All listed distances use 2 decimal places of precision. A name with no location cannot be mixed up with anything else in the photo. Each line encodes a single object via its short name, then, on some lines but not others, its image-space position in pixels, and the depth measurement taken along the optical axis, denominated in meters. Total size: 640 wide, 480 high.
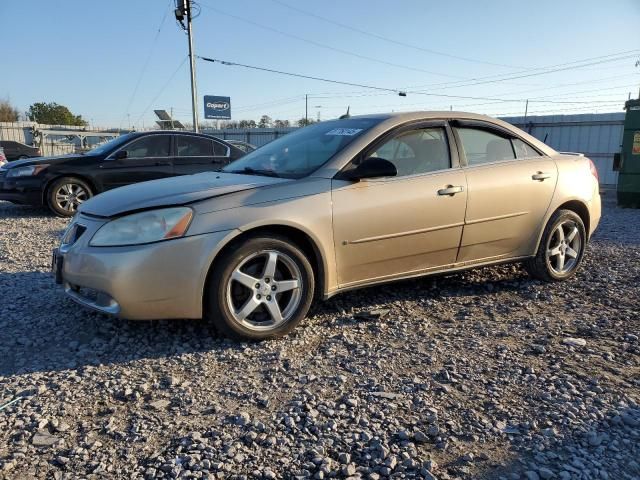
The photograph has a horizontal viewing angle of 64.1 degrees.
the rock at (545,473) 2.11
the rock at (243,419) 2.51
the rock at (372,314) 3.97
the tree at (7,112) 54.28
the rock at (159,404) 2.66
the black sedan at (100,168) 8.55
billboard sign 30.14
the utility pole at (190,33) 19.12
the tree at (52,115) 60.05
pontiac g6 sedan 3.25
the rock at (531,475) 2.10
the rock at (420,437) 2.37
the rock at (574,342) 3.46
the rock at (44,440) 2.34
